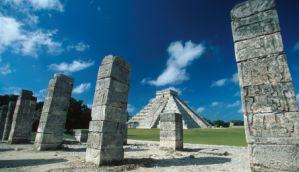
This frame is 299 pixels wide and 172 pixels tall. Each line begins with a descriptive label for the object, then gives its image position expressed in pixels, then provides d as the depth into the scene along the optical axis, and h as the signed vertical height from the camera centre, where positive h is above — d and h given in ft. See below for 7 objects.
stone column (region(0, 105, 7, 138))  51.40 +4.10
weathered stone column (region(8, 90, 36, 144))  38.45 +2.68
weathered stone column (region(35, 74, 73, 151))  28.83 +2.86
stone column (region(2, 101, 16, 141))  46.68 +2.27
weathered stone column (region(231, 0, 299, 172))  10.49 +2.75
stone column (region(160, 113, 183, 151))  34.27 +0.54
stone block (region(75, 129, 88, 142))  49.71 -0.50
